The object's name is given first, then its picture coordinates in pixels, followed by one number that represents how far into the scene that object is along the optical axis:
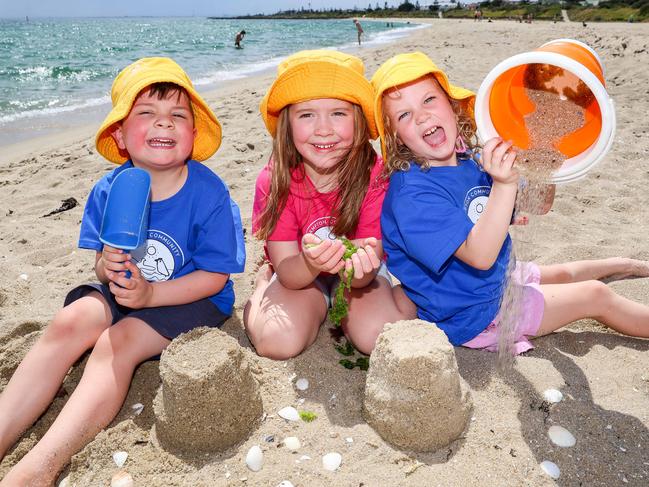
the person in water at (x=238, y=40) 22.27
